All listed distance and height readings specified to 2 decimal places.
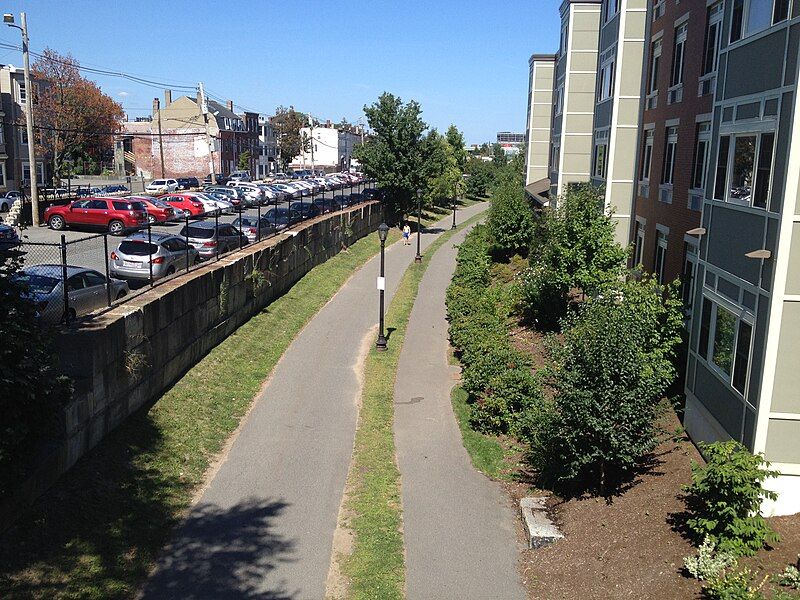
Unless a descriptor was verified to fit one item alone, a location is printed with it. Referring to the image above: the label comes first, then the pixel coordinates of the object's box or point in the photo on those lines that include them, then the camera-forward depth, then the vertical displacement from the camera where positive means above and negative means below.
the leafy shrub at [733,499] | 8.64 -3.89
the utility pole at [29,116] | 34.91 +1.92
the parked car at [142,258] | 20.12 -2.74
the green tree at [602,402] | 10.70 -3.36
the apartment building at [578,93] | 34.16 +3.46
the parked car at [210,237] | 26.08 -2.78
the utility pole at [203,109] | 58.62 +4.05
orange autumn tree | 64.38 +4.46
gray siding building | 9.52 -1.02
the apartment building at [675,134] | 17.03 +0.92
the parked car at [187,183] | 68.69 -2.21
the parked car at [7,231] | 20.63 -2.17
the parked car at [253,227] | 29.09 -2.66
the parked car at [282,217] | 30.25 -2.38
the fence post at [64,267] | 12.59 -1.89
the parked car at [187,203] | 45.72 -2.70
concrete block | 10.48 -5.18
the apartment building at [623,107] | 23.00 +1.93
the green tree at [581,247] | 18.56 -1.99
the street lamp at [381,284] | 22.19 -3.67
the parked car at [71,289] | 13.91 -2.68
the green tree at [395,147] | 49.59 +1.16
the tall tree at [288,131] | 104.69 +4.29
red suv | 34.84 -2.70
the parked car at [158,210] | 37.56 -2.62
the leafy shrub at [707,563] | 8.17 -4.36
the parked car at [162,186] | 61.78 -2.31
